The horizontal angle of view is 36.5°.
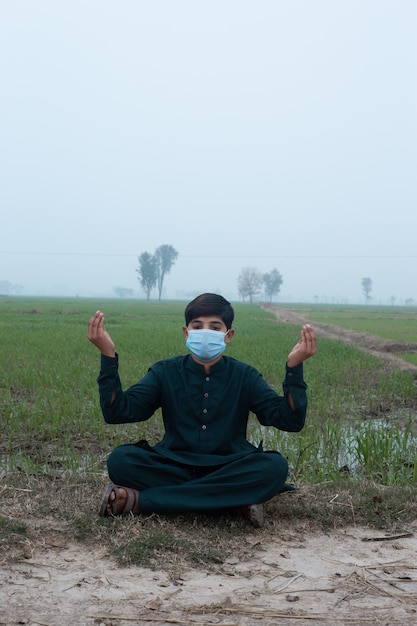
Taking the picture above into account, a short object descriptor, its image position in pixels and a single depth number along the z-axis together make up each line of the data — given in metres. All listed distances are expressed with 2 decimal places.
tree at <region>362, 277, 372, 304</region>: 144.75
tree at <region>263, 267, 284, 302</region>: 121.06
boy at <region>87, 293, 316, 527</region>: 3.24
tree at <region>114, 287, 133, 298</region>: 186.25
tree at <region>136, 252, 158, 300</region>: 100.44
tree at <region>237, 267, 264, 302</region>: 114.19
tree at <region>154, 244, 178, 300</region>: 108.56
